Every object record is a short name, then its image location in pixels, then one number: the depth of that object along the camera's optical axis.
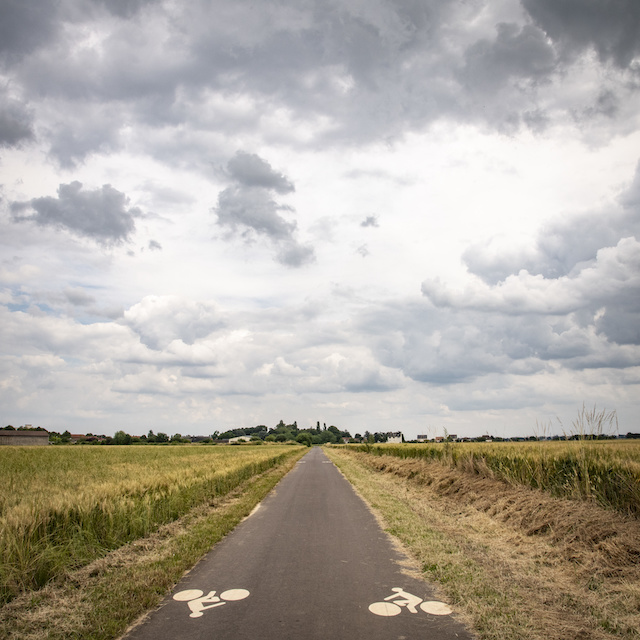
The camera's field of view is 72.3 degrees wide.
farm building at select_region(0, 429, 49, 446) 87.91
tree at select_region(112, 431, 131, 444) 117.19
